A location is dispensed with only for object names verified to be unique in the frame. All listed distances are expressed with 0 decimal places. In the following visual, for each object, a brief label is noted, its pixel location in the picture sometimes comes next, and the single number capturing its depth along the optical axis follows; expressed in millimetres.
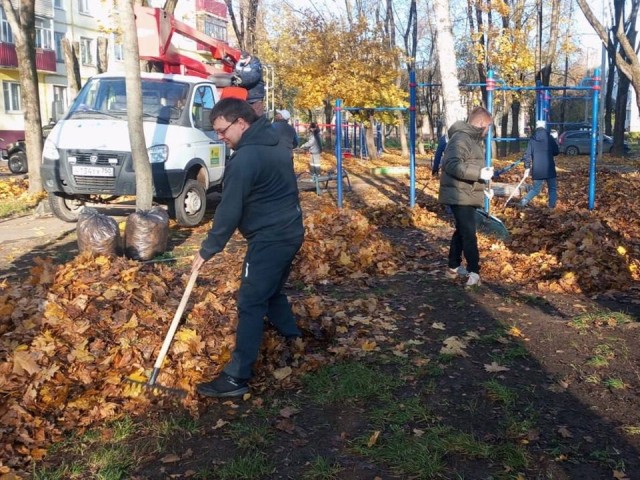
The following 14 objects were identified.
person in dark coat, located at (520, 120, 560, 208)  12117
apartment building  37688
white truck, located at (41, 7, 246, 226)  9852
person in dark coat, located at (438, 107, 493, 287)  6590
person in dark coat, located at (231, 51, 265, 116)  10000
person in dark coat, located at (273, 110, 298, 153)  8675
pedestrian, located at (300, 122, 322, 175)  17875
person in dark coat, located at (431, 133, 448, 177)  11008
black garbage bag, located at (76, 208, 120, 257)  7609
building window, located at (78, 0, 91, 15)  44625
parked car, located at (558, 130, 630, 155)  37844
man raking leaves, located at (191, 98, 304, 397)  4230
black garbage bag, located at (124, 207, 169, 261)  8117
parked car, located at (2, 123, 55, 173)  20969
